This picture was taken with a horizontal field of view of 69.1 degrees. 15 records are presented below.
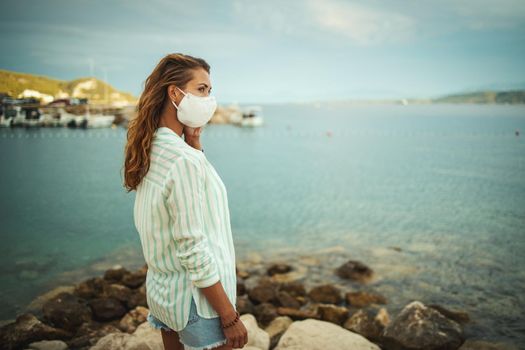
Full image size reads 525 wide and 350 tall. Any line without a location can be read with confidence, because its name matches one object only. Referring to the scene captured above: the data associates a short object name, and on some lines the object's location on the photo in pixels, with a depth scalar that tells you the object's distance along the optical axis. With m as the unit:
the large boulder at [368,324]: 6.80
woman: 1.85
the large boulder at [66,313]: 6.75
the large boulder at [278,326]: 6.64
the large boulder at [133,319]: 6.80
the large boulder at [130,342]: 4.45
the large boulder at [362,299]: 8.65
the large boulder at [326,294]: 8.65
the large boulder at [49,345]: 5.23
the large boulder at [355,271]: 10.04
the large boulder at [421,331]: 6.04
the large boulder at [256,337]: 5.33
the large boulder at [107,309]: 7.29
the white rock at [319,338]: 5.30
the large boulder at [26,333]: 5.64
